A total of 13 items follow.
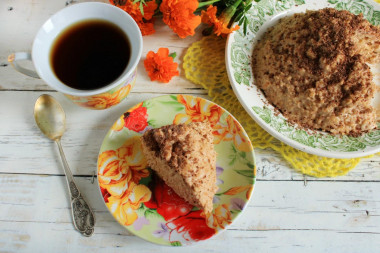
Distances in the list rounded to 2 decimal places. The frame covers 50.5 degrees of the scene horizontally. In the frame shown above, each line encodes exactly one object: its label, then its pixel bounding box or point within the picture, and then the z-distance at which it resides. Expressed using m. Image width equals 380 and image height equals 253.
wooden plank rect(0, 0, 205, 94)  0.42
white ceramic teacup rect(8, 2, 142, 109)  0.34
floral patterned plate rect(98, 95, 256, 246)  0.34
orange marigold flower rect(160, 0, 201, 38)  0.38
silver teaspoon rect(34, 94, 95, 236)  0.36
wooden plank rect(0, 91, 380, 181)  0.39
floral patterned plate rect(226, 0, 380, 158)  0.37
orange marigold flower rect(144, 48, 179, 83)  0.40
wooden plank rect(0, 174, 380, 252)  0.36
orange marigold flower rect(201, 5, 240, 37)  0.40
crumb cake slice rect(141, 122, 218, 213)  0.34
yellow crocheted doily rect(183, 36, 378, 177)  0.38
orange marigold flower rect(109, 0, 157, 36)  0.40
